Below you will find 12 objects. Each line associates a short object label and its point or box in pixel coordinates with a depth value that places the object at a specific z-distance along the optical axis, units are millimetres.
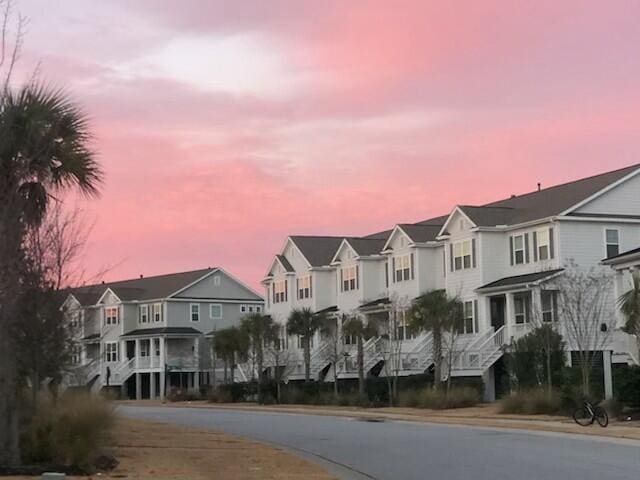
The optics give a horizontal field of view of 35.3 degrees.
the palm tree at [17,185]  15203
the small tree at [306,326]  55906
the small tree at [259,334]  57881
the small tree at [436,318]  43906
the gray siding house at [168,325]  76062
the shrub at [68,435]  16328
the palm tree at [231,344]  58625
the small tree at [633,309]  31172
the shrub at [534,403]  34281
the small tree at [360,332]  48781
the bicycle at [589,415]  28297
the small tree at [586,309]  38938
